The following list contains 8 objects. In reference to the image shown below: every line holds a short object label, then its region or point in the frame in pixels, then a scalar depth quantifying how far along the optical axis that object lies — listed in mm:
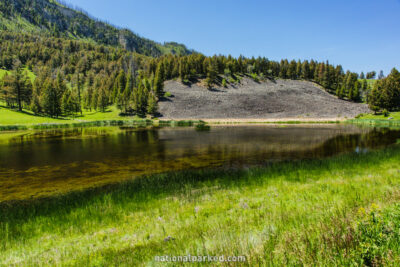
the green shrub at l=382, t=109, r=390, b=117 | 79238
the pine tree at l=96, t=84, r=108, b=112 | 120681
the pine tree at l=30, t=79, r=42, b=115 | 101688
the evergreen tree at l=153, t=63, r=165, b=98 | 119494
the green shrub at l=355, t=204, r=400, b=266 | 3061
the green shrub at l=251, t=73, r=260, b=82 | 152950
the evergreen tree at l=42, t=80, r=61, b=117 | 98562
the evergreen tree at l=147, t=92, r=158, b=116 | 103875
